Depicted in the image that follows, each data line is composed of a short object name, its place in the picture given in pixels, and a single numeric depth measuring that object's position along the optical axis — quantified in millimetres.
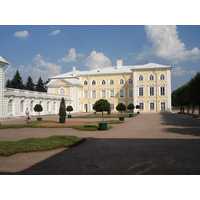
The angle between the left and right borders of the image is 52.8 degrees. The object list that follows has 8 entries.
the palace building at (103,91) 34344
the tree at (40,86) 79188
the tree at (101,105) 16359
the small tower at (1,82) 28188
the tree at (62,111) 20438
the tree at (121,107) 25422
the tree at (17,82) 69438
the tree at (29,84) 74806
